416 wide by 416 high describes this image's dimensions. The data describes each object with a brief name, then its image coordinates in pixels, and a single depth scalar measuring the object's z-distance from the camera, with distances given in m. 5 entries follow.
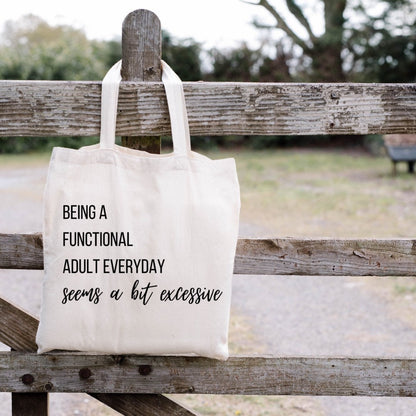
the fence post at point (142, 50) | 2.01
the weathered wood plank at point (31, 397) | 2.14
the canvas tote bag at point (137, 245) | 1.94
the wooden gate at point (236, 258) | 2.01
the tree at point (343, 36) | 22.17
